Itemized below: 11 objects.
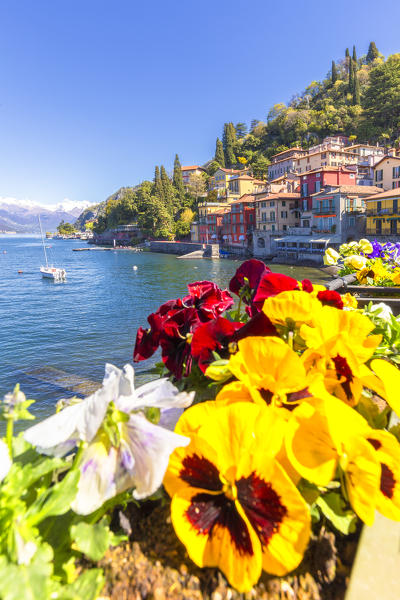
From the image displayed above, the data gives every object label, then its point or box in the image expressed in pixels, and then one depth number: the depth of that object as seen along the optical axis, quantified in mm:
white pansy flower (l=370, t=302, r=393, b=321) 1323
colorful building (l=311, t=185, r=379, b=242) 41531
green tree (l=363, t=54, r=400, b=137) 62200
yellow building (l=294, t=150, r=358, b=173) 57994
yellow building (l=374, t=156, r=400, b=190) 44594
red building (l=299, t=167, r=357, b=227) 46656
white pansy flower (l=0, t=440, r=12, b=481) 637
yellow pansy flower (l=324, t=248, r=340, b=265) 3267
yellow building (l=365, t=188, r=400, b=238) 37156
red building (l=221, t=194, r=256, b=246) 56781
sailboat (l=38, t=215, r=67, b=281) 41281
